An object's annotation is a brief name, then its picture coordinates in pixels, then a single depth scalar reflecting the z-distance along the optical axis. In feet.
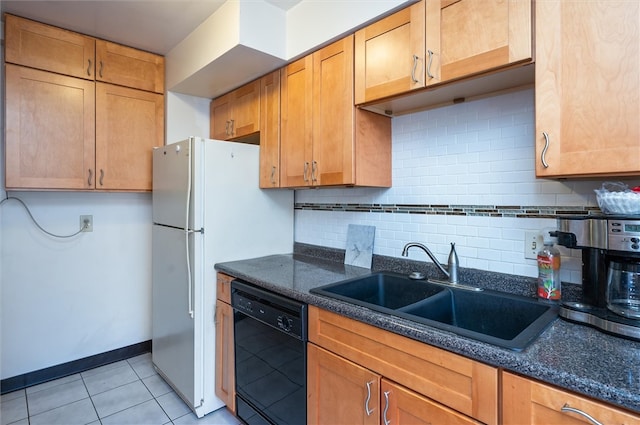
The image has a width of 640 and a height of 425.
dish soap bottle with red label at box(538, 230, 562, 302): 4.19
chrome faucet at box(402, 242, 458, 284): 5.16
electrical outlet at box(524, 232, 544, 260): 4.51
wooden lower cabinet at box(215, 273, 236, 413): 6.25
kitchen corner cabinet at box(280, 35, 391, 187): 5.60
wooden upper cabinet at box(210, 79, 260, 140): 7.49
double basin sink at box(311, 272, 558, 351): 3.83
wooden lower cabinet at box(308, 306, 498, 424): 3.02
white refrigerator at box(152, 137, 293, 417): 6.42
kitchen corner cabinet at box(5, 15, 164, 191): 6.72
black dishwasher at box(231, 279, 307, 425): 4.85
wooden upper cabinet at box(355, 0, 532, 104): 3.77
